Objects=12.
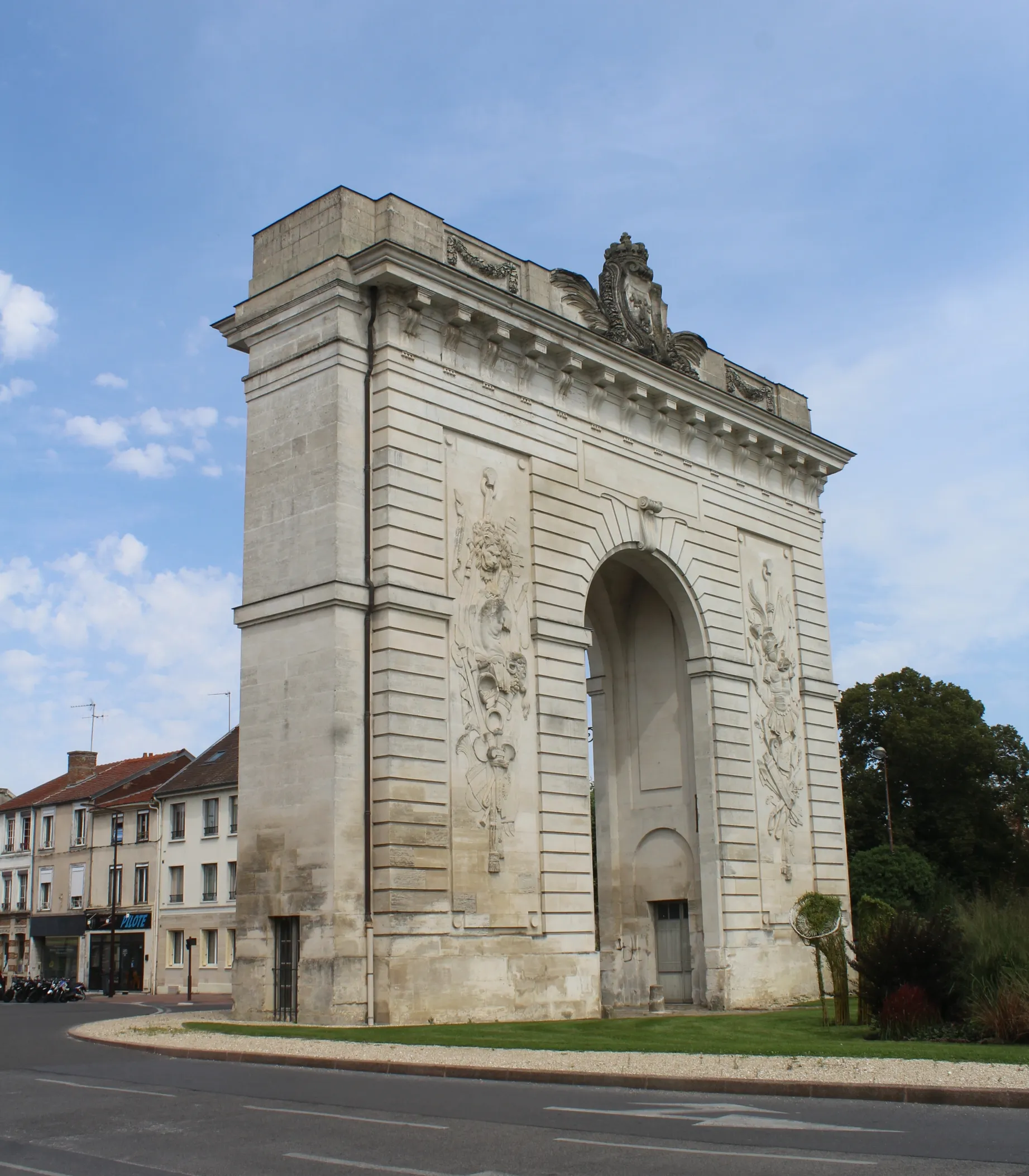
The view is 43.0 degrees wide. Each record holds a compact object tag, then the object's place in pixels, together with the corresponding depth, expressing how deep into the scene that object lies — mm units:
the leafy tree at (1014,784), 51656
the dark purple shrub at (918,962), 16000
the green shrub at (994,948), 15430
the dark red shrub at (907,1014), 15609
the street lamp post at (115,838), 50344
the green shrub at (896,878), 46844
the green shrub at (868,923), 16969
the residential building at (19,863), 57250
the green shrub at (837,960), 18391
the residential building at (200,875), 48034
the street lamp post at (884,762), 51156
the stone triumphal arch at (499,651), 20531
